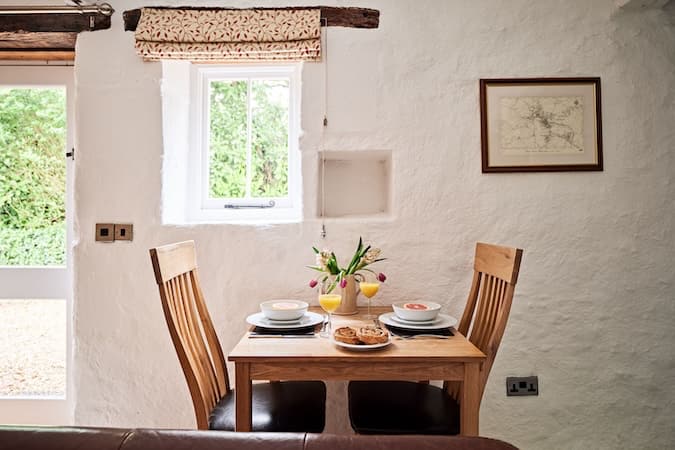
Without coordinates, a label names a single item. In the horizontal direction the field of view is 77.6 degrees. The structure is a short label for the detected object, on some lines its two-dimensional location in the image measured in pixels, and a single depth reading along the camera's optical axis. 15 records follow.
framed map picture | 1.94
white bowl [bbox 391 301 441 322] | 1.48
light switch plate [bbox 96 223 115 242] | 1.95
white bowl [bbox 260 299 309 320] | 1.49
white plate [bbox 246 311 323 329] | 1.45
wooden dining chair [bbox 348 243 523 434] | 1.34
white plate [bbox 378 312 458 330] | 1.44
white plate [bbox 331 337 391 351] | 1.23
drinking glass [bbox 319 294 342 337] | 1.58
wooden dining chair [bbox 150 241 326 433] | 1.33
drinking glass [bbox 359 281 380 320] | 1.66
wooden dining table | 1.20
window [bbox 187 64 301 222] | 2.17
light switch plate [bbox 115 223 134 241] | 1.96
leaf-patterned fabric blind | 1.92
